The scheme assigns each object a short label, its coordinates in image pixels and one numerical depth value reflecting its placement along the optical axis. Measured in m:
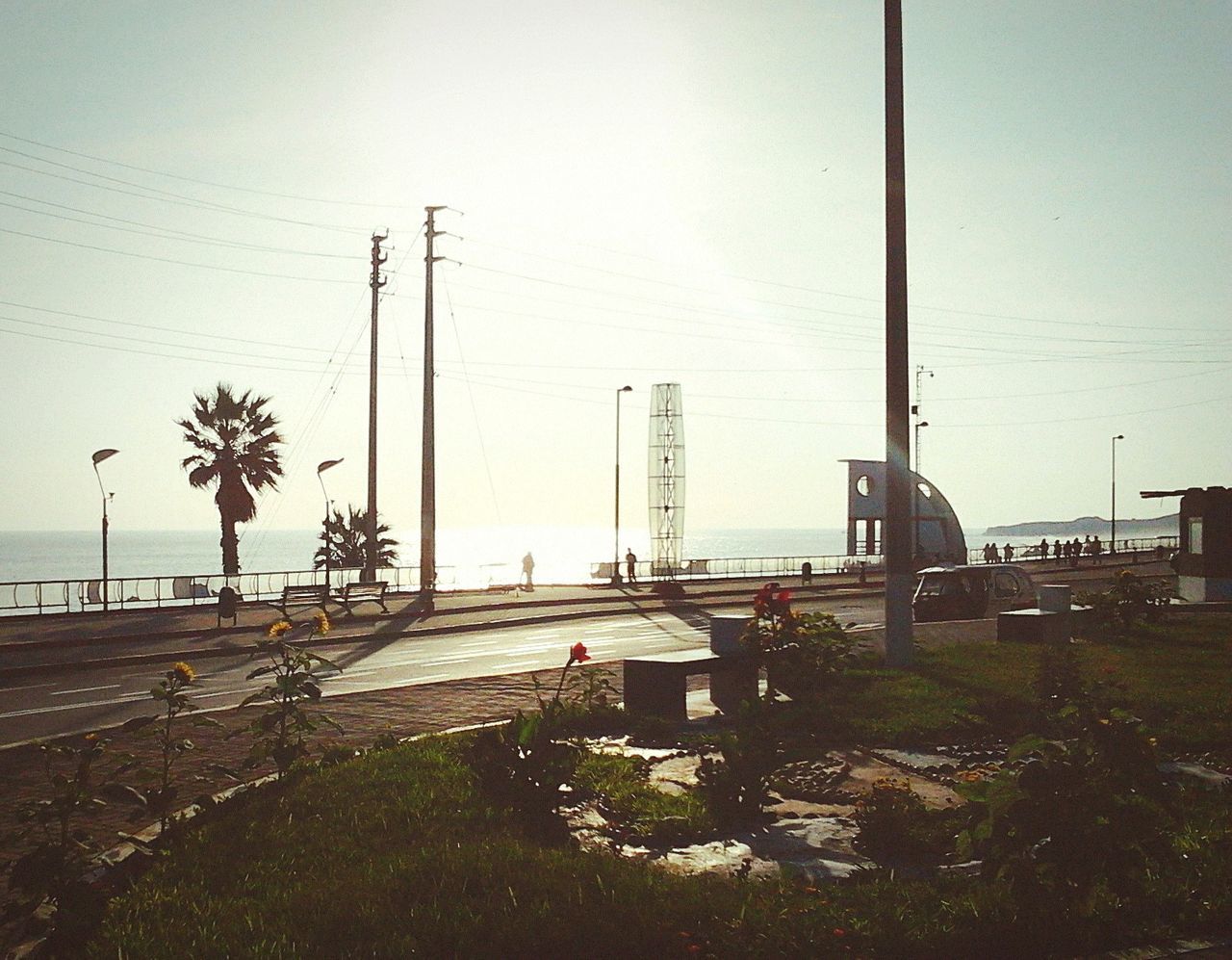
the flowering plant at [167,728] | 6.64
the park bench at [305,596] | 33.41
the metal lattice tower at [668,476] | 55.25
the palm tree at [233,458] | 44.94
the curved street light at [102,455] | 33.84
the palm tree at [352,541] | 57.19
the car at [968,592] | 28.52
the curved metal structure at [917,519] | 56.72
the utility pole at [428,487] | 38.28
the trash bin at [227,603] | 27.81
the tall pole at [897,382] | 15.51
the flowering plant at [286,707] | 8.84
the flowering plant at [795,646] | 9.97
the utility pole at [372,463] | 43.00
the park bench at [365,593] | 34.75
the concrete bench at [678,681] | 12.88
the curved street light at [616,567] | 50.19
